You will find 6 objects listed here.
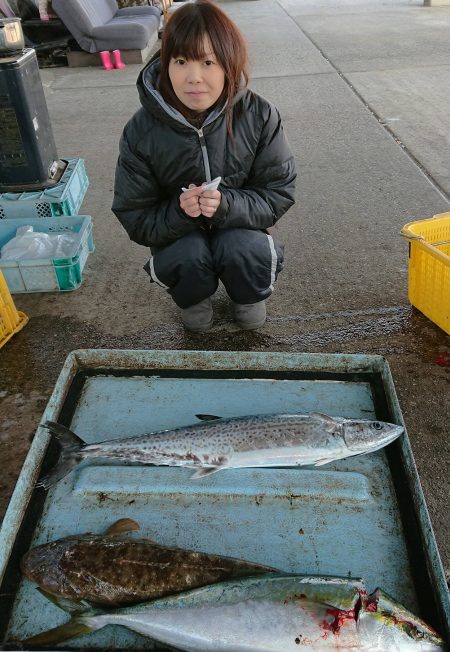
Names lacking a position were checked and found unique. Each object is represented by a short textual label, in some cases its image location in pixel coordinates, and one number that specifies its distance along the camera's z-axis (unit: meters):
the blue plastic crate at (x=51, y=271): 3.67
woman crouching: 2.72
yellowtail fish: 1.55
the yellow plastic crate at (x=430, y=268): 3.02
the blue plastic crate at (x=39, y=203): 4.32
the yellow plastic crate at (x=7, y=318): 3.29
